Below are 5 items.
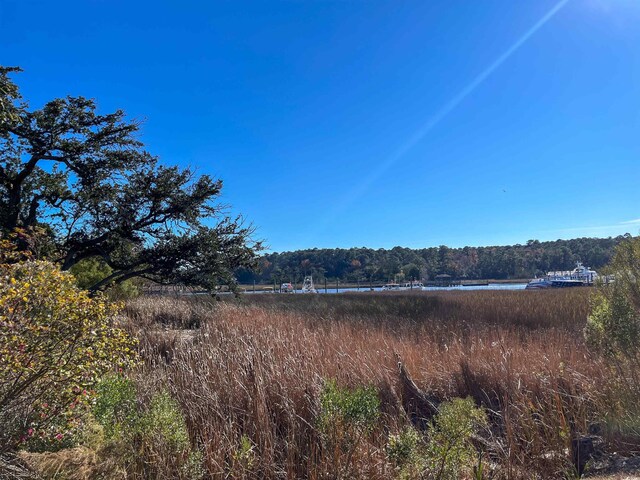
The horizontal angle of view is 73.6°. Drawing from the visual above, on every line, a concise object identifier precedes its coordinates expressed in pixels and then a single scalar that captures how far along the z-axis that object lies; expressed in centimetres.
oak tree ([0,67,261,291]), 1169
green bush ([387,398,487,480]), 284
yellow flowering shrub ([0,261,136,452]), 287
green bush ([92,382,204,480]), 330
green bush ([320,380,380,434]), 310
